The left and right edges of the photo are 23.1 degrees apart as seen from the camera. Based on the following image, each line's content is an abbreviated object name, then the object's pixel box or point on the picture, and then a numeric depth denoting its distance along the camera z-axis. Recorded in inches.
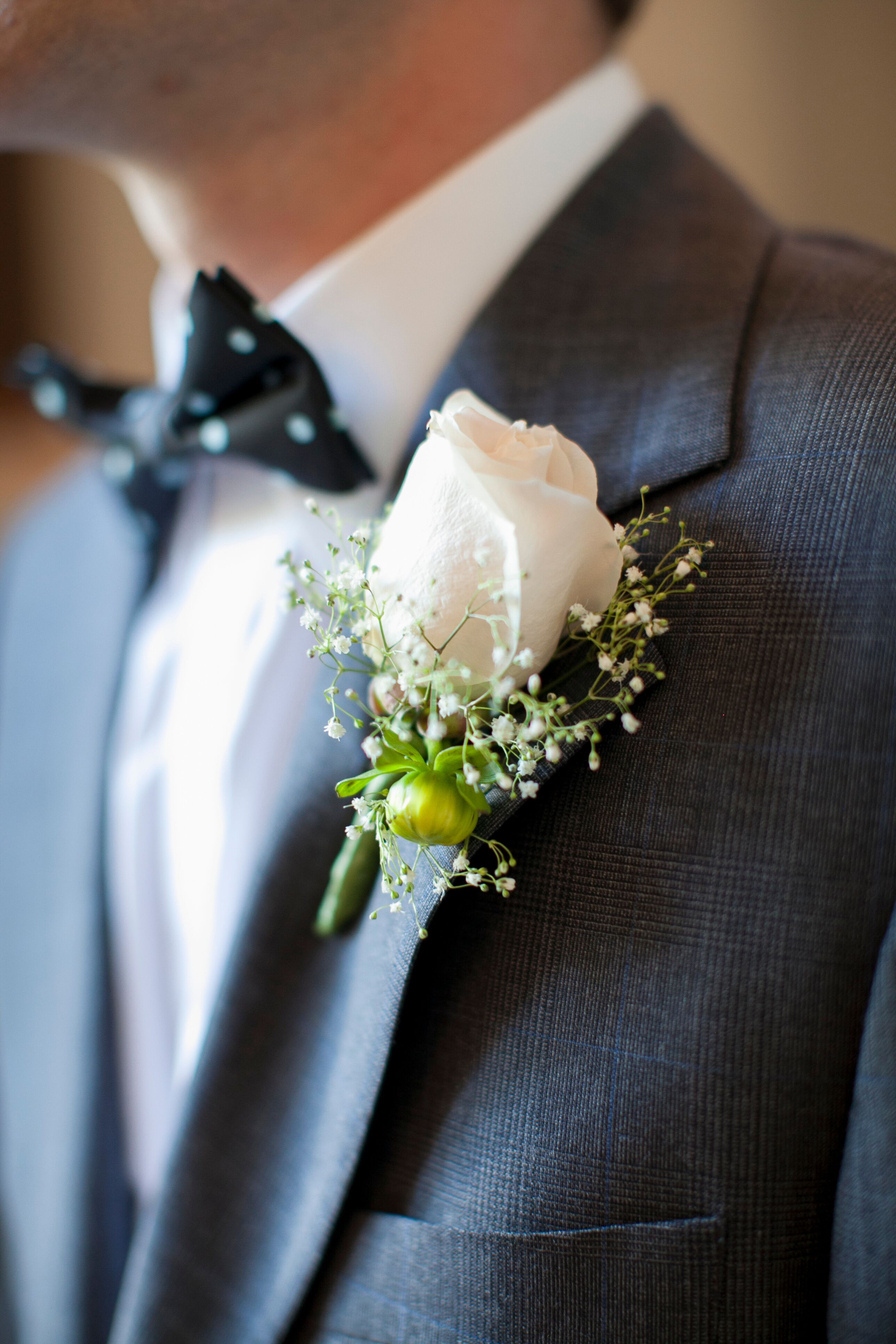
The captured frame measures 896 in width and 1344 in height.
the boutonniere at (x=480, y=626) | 13.9
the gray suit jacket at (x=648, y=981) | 14.7
